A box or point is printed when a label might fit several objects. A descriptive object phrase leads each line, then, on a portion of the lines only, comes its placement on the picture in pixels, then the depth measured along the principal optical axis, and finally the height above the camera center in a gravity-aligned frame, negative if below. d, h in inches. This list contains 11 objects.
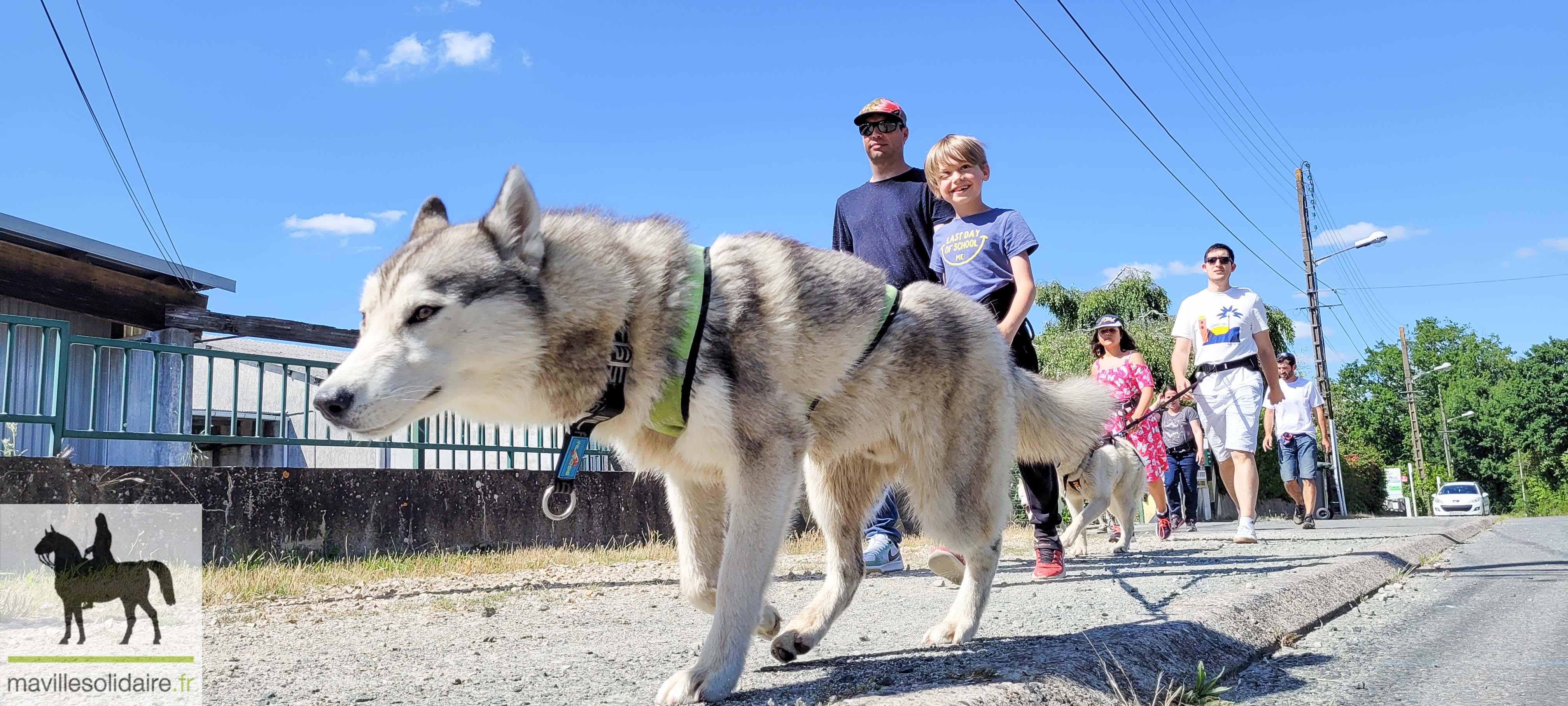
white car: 1453.0 -78.4
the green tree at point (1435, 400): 2719.0 +148.9
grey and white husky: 96.0 +10.7
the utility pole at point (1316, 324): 1138.3 +154.4
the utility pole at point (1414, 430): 1847.9 +38.7
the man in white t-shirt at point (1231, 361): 292.7 +29.4
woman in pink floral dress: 335.3 +25.8
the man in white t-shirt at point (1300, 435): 474.5 +9.3
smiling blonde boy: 189.8 +44.3
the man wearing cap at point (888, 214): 204.2 +54.9
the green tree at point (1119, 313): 1071.0 +180.4
